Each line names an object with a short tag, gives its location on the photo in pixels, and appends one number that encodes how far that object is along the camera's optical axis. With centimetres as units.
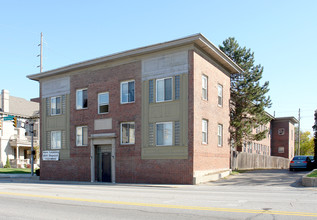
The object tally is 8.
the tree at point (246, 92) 3250
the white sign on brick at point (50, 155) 2881
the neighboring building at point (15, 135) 5325
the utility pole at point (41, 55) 4759
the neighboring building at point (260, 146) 4706
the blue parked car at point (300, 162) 3017
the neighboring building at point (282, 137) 5947
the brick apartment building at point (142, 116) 2178
